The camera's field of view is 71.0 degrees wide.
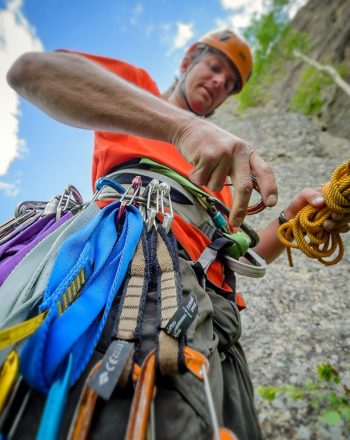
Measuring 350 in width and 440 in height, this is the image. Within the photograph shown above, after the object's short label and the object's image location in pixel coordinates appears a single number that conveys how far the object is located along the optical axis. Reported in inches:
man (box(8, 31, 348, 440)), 19.9
